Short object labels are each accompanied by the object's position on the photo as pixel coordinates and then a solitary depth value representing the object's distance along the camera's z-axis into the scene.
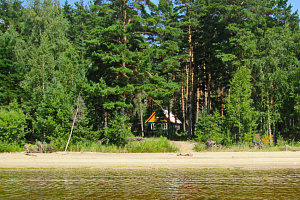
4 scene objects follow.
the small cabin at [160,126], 45.37
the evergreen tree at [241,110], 27.05
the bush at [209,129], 27.43
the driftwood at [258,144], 25.20
